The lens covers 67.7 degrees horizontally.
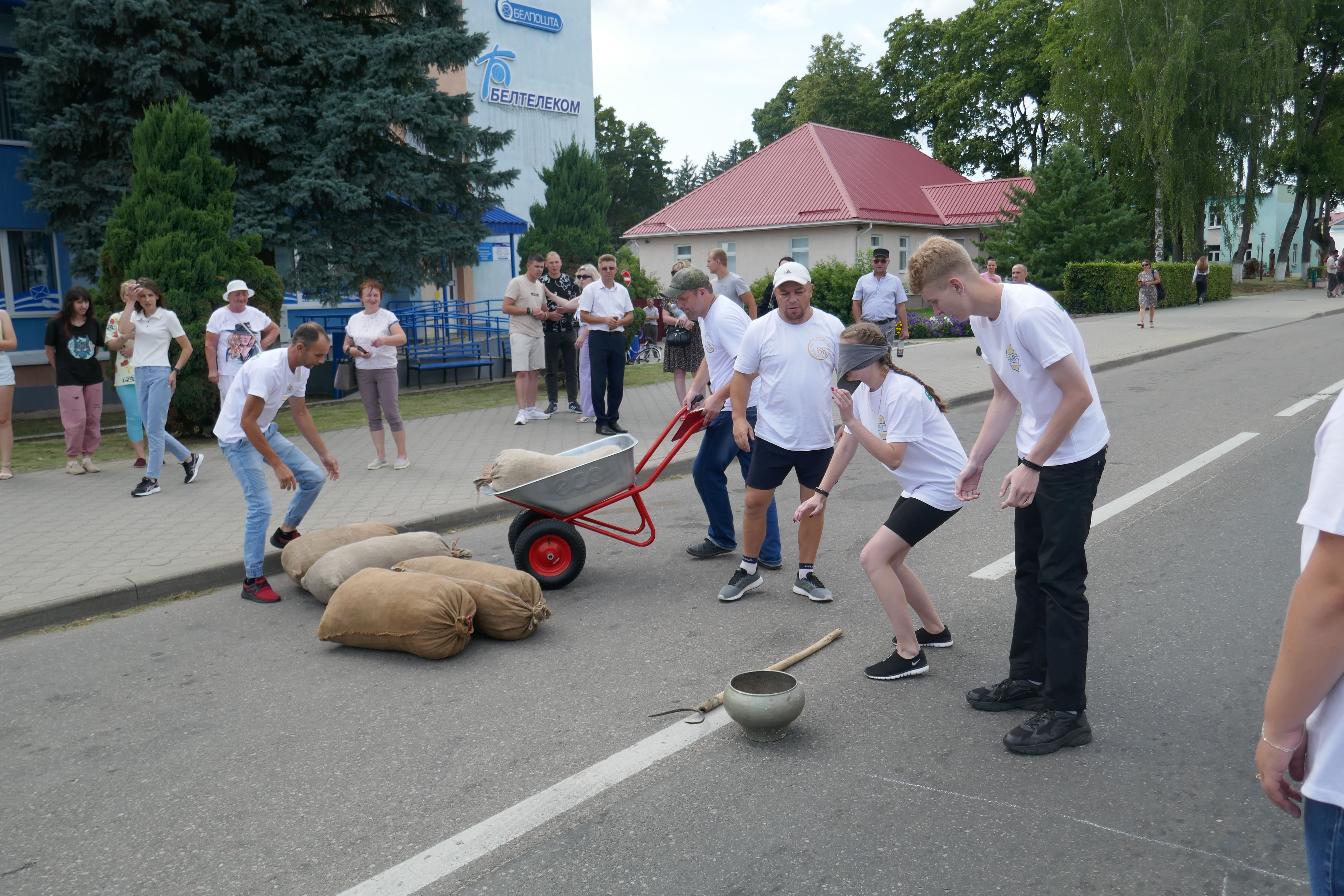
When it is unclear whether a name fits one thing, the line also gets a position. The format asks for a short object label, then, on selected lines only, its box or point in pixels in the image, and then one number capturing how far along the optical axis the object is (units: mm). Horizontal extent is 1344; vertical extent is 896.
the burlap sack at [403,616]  4945
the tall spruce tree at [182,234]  11752
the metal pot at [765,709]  3869
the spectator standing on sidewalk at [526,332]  12453
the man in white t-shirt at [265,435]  5895
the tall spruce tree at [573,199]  21953
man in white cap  5672
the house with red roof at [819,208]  37594
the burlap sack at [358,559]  5719
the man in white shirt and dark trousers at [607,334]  11719
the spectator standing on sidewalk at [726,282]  10961
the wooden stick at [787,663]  4289
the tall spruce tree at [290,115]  14695
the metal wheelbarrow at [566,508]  6020
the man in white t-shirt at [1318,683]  1600
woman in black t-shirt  9773
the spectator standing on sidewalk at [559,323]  12617
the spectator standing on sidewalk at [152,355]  9203
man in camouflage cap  6582
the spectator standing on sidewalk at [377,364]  10008
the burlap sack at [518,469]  5973
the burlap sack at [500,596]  5172
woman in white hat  9203
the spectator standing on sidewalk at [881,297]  12961
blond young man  3645
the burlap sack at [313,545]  6086
